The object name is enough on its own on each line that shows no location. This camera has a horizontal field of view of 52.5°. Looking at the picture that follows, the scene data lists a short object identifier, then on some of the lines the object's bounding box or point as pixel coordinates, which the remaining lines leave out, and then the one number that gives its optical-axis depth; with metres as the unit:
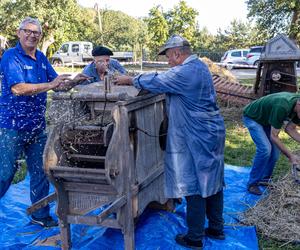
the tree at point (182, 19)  21.91
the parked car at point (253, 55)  18.31
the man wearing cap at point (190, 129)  2.52
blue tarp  2.77
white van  20.77
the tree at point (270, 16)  18.47
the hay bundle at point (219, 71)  9.28
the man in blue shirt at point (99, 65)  3.34
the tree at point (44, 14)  18.33
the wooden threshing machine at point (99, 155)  2.36
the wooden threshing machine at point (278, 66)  6.38
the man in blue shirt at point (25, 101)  2.75
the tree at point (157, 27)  21.11
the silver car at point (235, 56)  19.26
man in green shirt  3.19
